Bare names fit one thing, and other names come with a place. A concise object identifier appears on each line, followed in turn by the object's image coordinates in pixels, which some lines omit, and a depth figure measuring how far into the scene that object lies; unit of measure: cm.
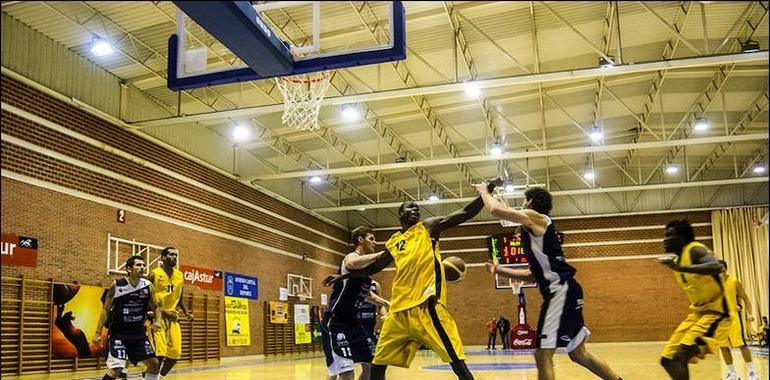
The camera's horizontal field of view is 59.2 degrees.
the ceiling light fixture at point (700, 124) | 2097
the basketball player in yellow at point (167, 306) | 925
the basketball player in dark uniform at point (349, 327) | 667
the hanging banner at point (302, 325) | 2622
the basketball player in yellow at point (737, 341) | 884
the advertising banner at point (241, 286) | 2191
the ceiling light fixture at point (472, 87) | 1533
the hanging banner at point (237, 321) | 2166
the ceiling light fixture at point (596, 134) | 2120
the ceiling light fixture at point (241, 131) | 1947
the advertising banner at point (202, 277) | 1956
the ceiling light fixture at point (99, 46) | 1442
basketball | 601
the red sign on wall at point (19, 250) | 1370
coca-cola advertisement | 2845
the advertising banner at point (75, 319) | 1478
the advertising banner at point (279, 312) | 2449
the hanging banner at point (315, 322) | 2766
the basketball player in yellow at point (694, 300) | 607
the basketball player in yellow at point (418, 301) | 532
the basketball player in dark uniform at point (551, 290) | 536
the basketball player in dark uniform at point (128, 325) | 788
